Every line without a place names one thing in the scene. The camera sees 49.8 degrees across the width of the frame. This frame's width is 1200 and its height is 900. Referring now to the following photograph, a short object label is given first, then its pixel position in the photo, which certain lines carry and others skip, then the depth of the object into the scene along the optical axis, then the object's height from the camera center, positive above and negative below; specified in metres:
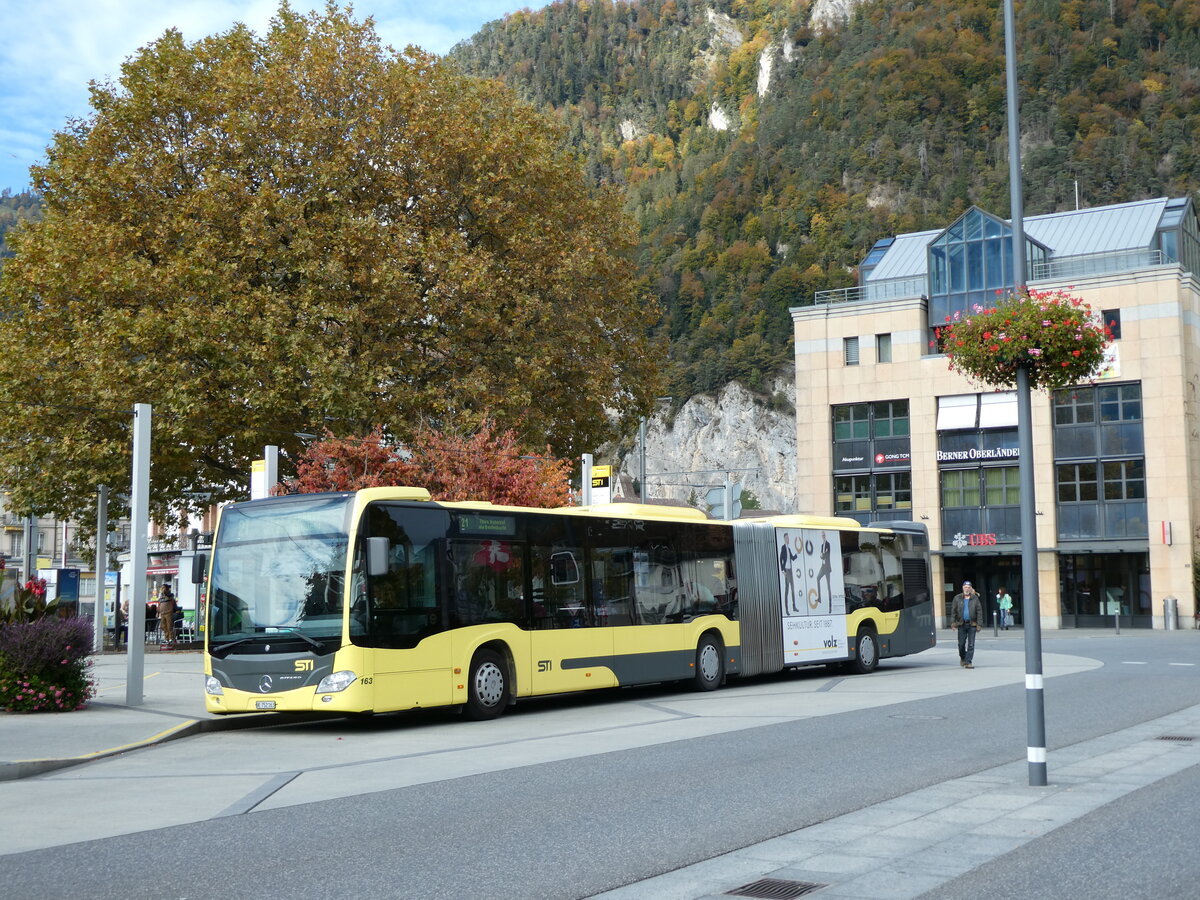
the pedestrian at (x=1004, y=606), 53.91 -1.93
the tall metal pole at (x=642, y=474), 41.12 +3.04
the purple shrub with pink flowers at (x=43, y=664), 15.82 -1.16
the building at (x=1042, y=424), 53.12 +5.91
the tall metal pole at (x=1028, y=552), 9.52 +0.06
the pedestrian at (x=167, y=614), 39.00 -1.38
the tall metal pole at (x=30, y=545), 37.94 +0.79
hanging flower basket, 10.07 +1.73
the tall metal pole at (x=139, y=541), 16.92 +0.37
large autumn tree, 29.02 +6.89
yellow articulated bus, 15.26 -0.50
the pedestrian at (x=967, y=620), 26.44 -1.21
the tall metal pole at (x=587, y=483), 27.22 +1.72
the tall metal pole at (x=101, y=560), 28.81 +0.23
